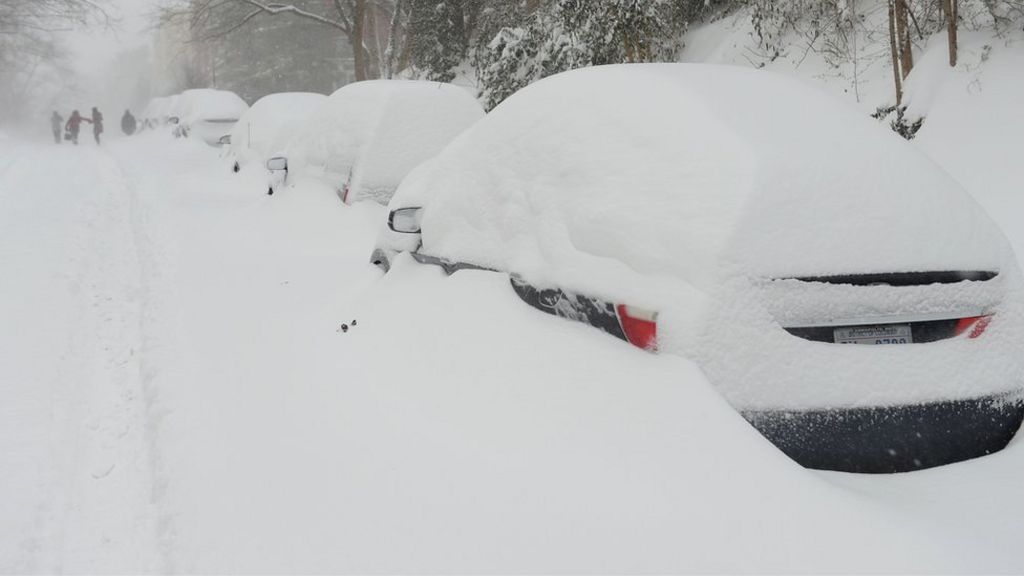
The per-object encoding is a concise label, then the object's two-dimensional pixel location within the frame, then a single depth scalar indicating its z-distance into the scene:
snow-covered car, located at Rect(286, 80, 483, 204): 7.46
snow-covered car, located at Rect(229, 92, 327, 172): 13.33
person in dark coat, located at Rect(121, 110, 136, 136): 37.97
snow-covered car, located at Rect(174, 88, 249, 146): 23.47
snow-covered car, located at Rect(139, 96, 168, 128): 34.97
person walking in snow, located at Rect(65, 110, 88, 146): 28.86
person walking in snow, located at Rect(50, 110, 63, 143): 32.44
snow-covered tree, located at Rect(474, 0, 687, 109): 10.78
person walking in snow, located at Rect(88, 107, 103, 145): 29.20
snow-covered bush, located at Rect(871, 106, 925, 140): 7.77
